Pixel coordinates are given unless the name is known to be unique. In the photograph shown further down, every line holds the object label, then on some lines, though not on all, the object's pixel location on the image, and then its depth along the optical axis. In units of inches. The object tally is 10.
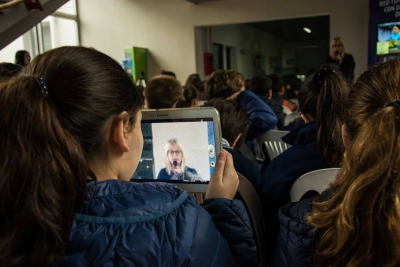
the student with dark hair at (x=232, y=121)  72.9
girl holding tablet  25.6
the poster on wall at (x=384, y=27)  203.6
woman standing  208.4
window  263.1
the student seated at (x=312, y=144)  56.6
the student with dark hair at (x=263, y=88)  140.2
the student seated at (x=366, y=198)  25.5
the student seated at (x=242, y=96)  112.1
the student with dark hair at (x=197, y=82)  181.8
